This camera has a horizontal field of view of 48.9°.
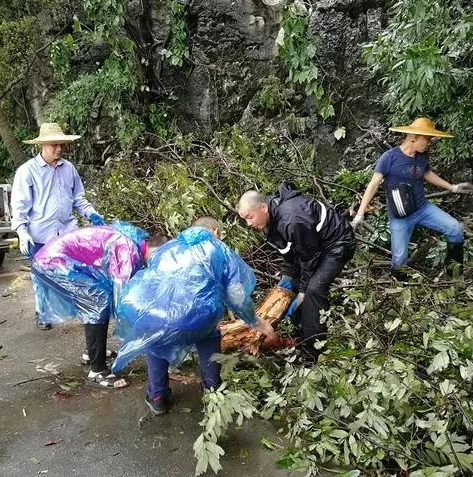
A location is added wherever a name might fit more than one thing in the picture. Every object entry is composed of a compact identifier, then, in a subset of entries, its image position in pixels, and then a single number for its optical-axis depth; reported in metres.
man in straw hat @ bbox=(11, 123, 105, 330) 4.36
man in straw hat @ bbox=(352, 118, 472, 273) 4.56
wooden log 3.73
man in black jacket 3.37
